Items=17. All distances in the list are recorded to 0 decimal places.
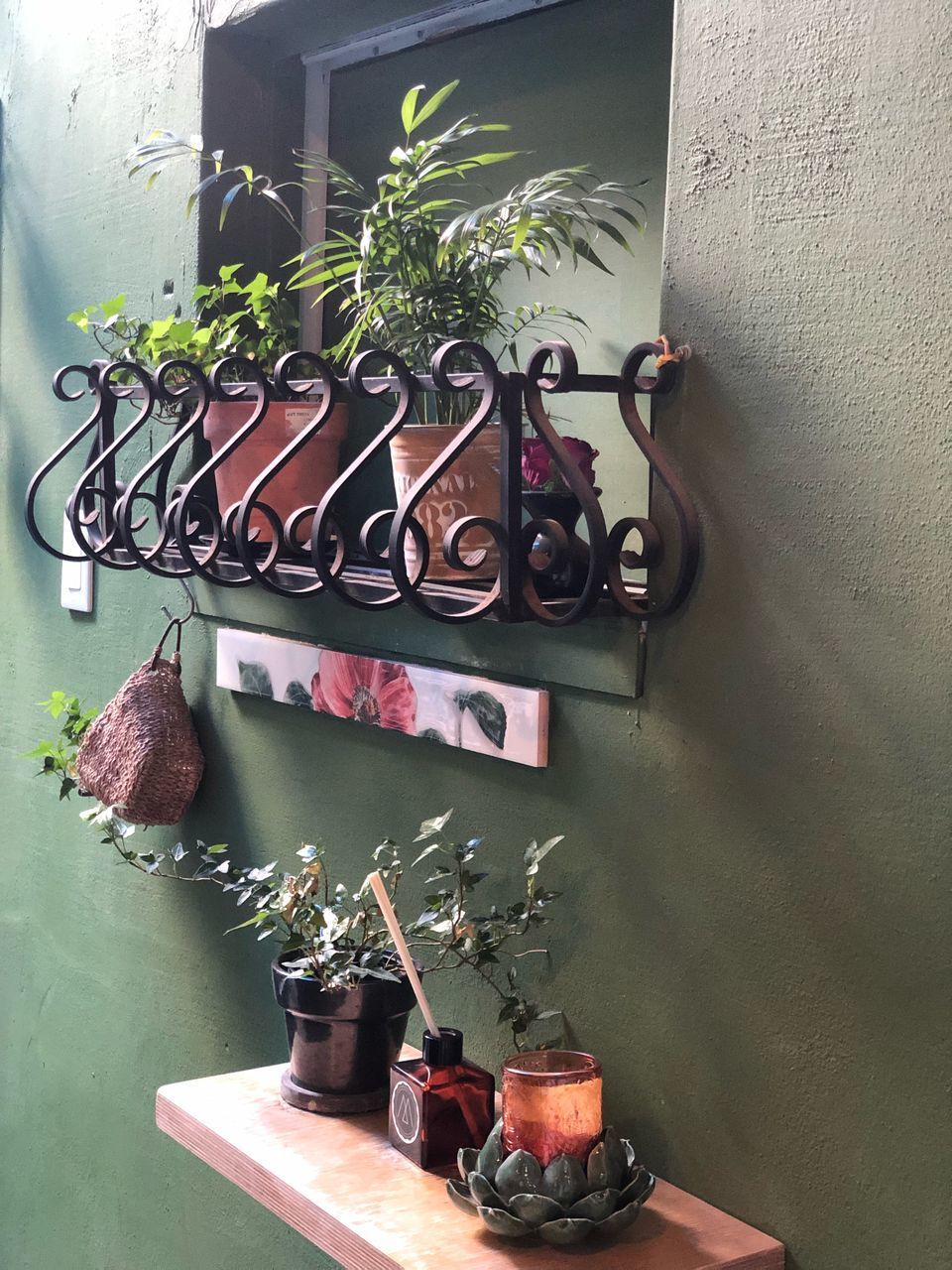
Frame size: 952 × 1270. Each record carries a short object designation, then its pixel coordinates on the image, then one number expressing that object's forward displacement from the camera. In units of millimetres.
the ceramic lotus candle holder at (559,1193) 898
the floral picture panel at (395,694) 1151
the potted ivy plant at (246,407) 1357
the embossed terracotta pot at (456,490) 1077
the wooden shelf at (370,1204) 909
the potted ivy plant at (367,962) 1111
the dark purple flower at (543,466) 1067
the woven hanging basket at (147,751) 1534
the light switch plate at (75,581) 1805
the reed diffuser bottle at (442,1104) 1044
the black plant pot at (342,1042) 1146
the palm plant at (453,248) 1052
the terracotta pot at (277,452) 1353
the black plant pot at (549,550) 985
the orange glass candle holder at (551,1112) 954
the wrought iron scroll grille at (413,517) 964
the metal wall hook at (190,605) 1615
